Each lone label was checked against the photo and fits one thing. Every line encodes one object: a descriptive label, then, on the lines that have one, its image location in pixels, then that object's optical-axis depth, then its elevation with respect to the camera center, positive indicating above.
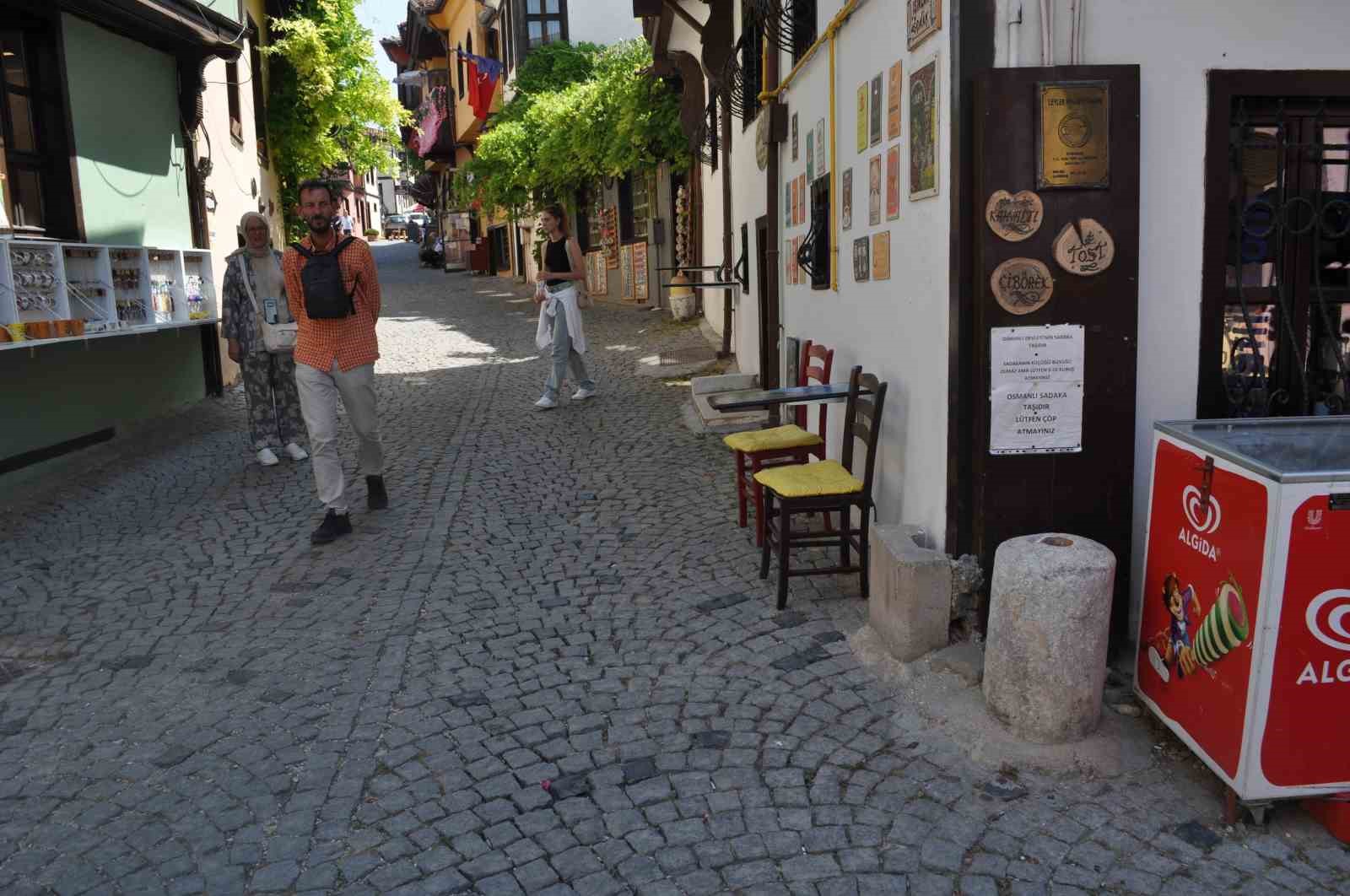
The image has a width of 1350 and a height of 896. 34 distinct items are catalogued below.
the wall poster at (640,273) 19.52 +0.22
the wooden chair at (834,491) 4.56 -0.88
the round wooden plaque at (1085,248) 3.67 +0.08
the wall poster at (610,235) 21.45 +1.00
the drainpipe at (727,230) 11.64 +0.58
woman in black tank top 9.55 -0.09
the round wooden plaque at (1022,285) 3.71 -0.04
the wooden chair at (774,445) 5.45 -0.83
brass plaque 3.60 +0.46
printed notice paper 3.75 -0.40
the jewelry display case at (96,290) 6.63 +0.06
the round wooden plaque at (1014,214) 3.68 +0.20
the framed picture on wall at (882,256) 4.79 +0.10
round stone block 3.30 -1.10
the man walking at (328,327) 5.89 -0.19
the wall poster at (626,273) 20.38 +0.22
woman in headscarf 7.60 -0.17
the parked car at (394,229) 69.06 +3.95
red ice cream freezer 2.80 -0.94
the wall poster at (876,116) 4.82 +0.73
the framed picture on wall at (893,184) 4.58 +0.40
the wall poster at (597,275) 22.48 +0.23
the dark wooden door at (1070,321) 3.64 -0.17
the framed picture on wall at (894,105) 4.52 +0.72
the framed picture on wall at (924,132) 4.05 +0.55
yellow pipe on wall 5.53 +0.63
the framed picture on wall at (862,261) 5.16 +0.08
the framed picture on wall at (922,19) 3.92 +0.95
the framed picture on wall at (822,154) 6.20 +0.72
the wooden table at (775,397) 4.58 -0.50
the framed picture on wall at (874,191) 4.88 +0.40
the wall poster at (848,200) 5.47 +0.40
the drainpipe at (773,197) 7.91 +0.63
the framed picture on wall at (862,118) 5.09 +0.75
